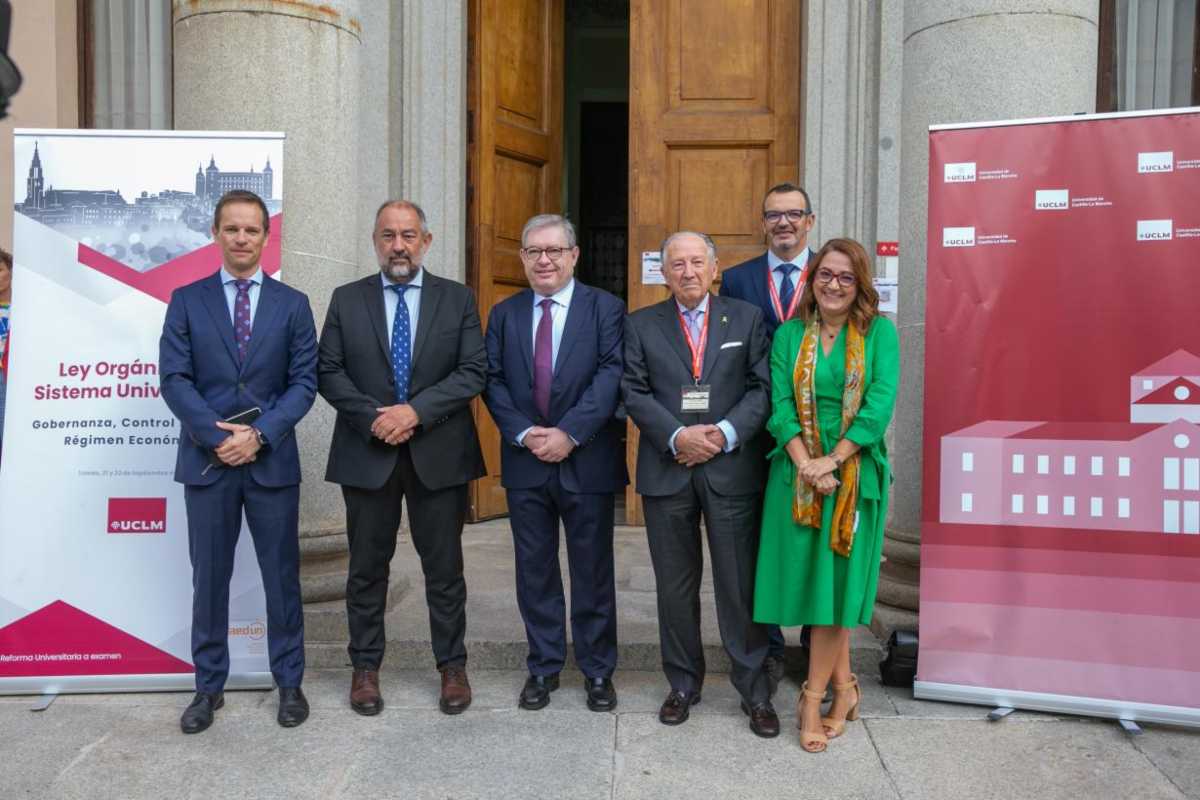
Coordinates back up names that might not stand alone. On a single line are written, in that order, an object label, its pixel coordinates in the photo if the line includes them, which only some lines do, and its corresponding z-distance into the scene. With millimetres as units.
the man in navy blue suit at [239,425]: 4031
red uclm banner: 4004
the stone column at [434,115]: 7043
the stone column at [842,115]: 6773
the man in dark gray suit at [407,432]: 4141
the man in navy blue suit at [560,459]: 4180
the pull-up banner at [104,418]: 4406
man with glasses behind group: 4305
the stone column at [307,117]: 4961
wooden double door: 7102
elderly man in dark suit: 3994
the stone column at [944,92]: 4738
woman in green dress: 3805
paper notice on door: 7105
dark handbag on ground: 4434
